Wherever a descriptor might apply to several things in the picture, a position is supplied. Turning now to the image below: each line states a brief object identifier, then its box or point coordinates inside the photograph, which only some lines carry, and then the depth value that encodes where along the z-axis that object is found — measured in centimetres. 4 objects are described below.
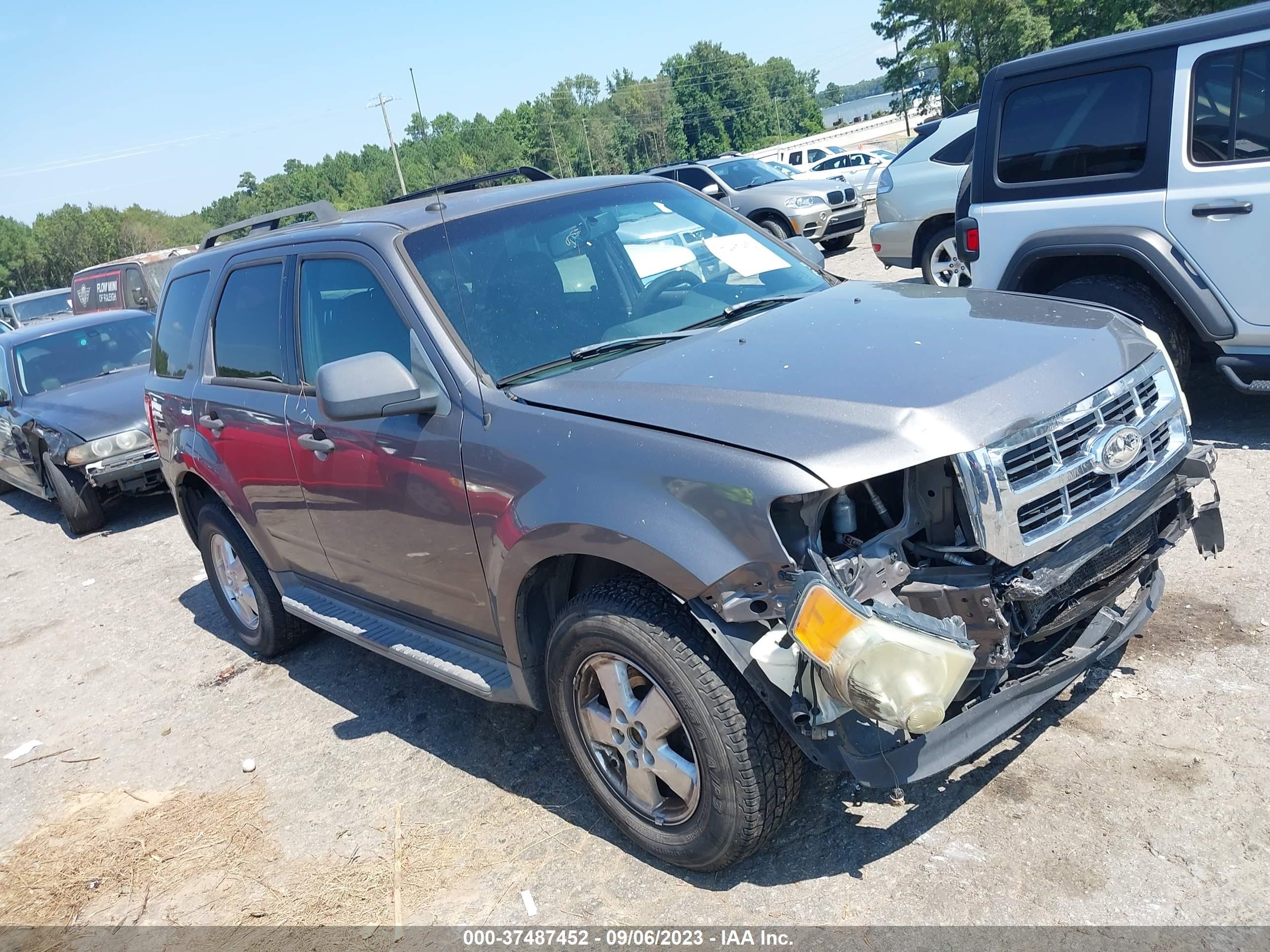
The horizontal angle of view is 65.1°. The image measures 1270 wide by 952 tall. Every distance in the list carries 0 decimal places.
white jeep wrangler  499
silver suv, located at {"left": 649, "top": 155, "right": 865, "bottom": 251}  1517
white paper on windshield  394
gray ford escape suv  247
